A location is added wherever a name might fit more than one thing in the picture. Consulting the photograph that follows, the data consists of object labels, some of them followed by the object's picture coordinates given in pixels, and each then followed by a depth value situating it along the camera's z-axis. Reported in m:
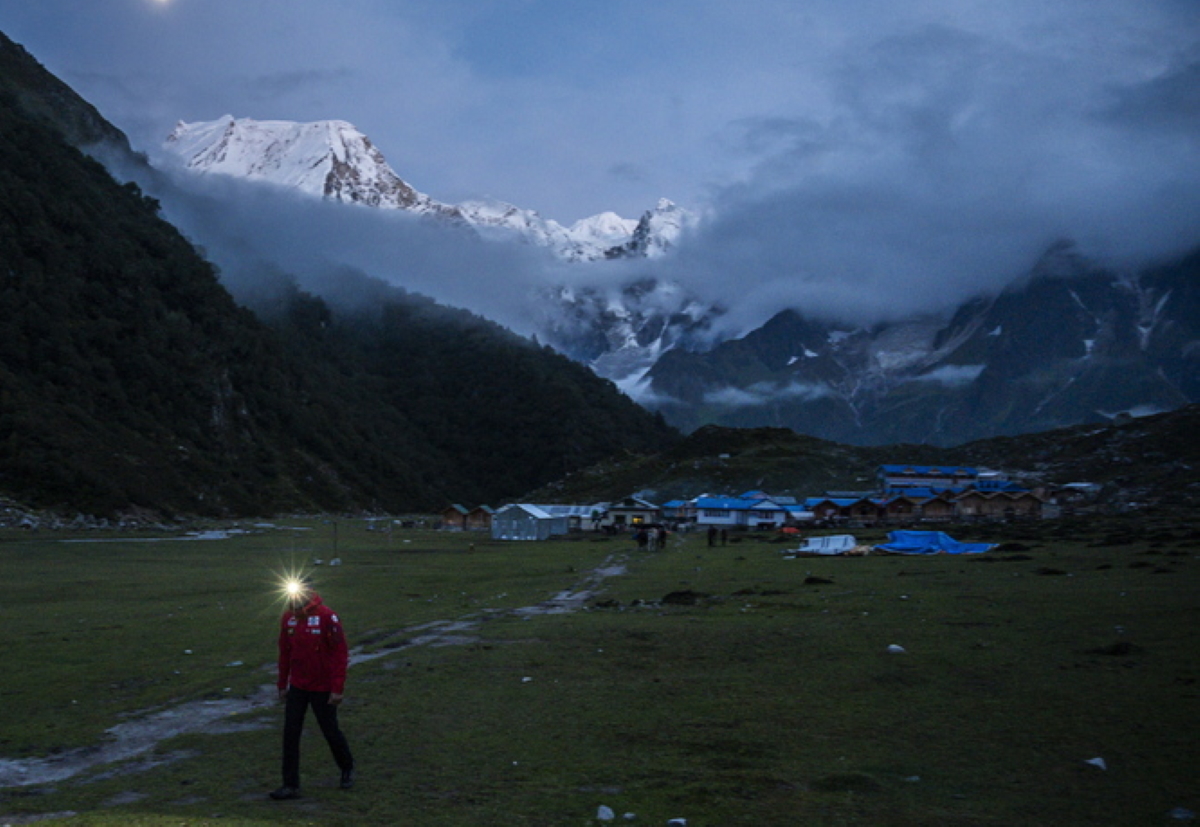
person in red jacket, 10.20
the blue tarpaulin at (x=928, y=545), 52.53
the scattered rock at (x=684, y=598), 29.16
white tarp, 54.22
